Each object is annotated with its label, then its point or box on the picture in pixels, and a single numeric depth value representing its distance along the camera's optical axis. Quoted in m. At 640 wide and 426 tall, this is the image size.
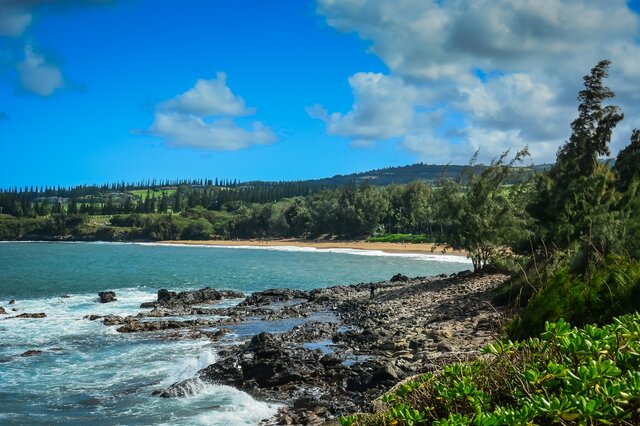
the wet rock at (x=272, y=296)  38.03
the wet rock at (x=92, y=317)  32.04
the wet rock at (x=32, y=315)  33.30
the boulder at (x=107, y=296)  40.53
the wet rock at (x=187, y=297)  37.62
